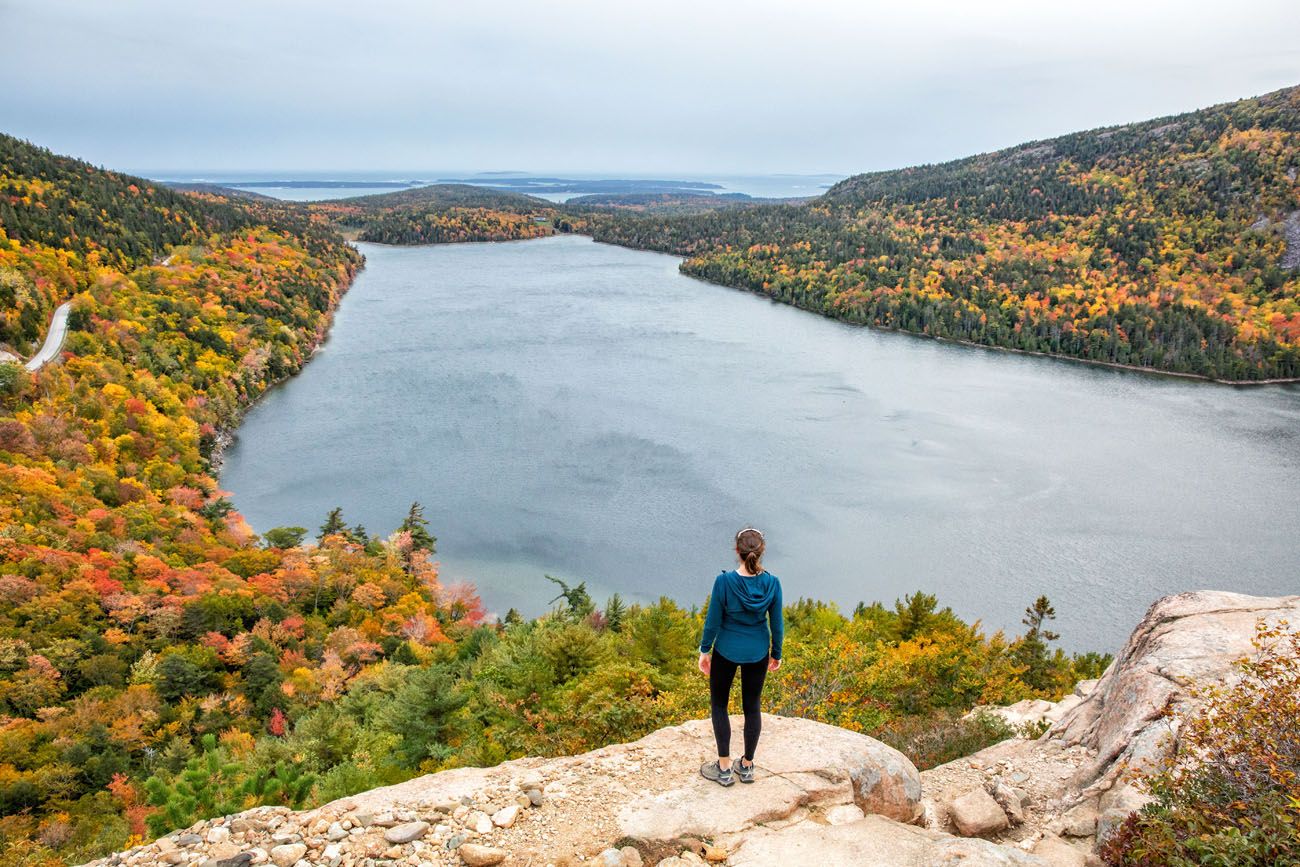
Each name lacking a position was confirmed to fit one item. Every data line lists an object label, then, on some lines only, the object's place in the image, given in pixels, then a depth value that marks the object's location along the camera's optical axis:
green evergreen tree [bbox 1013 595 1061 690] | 23.59
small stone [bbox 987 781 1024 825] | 8.16
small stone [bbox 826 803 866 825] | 7.08
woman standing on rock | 6.81
